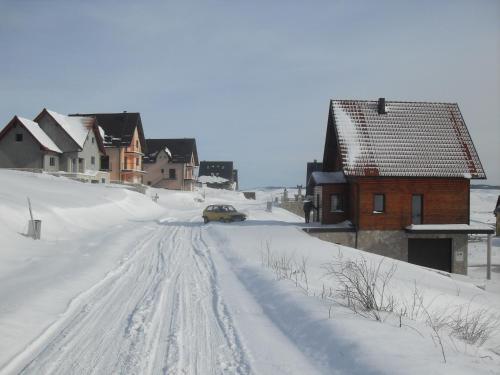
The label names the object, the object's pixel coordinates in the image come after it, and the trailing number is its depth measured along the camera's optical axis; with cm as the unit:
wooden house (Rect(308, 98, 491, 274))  2098
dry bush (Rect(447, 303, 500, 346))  614
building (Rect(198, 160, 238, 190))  9706
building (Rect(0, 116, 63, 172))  3834
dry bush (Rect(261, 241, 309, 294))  920
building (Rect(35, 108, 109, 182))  4062
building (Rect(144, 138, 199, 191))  6456
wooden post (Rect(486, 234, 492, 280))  2020
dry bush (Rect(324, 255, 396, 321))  657
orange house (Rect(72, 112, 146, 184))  5016
